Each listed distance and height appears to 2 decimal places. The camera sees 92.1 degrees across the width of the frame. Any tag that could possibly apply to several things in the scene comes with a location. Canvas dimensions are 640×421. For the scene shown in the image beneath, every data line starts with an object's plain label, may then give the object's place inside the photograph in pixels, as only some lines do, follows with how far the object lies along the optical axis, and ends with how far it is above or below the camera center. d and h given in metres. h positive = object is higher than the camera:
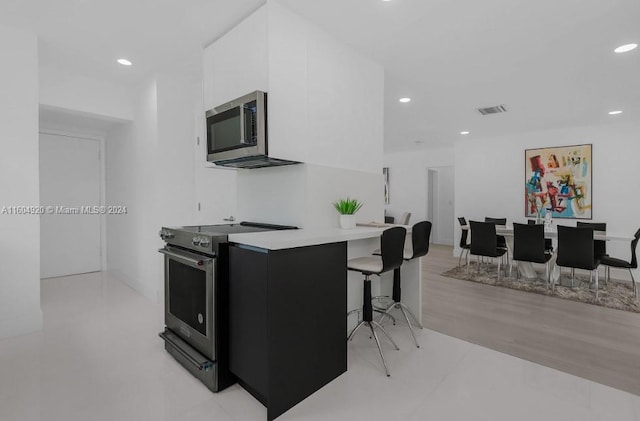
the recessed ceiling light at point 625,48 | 2.73 +1.42
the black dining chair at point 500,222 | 5.45 -0.33
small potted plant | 2.43 -0.06
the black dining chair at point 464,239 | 5.54 -0.64
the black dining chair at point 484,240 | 4.75 -0.54
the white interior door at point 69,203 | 4.50 +0.03
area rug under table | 3.76 -1.15
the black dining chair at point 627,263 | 4.00 -0.76
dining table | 4.29 -0.67
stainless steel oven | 1.86 -0.63
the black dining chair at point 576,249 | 3.90 -0.56
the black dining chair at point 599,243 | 4.31 -0.55
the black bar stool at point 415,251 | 2.53 -0.39
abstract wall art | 5.49 +0.45
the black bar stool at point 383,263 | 2.09 -0.43
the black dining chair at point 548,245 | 4.90 -0.64
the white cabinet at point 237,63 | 2.20 +1.12
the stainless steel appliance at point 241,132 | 2.11 +0.53
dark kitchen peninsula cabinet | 1.63 -0.66
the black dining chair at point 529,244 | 4.28 -0.54
